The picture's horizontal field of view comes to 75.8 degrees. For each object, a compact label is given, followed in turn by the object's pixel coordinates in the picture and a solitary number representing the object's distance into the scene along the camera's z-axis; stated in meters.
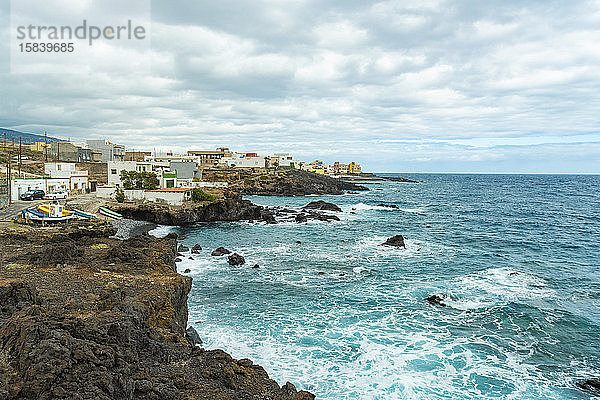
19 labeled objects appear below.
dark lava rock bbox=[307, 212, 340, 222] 55.43
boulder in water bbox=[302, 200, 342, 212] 67.25
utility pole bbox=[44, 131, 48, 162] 92.97
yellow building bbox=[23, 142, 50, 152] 109.20
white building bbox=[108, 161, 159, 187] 65.69
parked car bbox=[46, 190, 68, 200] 43.74
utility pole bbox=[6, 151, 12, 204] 38.28
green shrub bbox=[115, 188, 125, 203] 49.09
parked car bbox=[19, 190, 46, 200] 42.66
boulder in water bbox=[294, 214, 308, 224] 53.66
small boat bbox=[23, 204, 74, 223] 29.97
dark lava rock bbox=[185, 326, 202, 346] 15.31
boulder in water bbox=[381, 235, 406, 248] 37.74
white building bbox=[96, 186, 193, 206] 50.50
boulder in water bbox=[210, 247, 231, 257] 33.00
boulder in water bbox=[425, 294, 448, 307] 22.20
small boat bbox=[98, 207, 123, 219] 40.62
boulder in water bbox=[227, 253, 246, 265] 30.01
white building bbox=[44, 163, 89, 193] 55.10
